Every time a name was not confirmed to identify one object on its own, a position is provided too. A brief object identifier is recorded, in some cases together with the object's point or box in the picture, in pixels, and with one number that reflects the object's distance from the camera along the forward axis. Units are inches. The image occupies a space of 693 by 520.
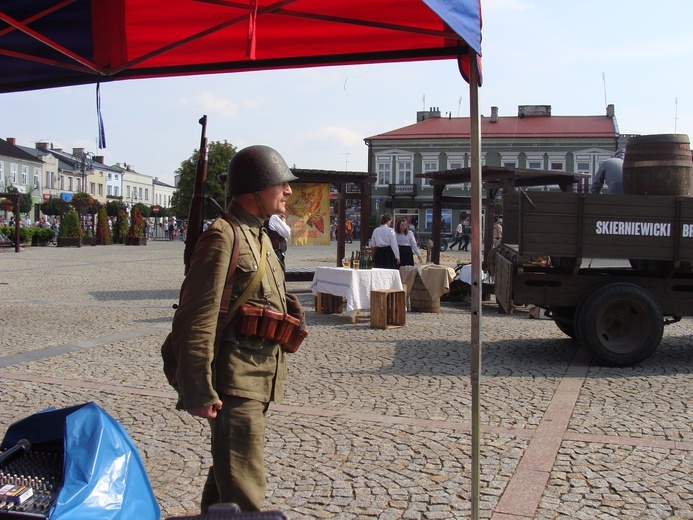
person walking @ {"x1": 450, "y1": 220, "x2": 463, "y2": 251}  1696.6
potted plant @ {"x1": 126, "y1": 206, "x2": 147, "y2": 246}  1587.1
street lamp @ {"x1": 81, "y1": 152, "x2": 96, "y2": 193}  3018.9
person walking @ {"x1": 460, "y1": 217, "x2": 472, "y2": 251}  1675.7
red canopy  151.1
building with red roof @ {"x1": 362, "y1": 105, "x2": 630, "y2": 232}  2384.4
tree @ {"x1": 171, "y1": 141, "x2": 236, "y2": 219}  1774.1
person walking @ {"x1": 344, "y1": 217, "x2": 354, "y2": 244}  2017.5
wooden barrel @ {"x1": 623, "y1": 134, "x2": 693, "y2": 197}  328.2
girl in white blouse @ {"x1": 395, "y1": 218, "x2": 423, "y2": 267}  590.6
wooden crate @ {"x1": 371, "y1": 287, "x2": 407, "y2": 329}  426.0
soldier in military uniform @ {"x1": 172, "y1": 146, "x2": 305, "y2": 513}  103.6
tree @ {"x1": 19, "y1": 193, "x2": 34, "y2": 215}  2274.1
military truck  314.8
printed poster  589.6
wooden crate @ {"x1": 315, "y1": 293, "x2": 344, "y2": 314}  487.5
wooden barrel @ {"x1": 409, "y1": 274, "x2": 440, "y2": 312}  512.1
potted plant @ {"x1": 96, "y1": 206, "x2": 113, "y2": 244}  1531.7
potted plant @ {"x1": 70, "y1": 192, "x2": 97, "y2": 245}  1518.2
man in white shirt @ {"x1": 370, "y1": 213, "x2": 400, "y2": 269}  555.2
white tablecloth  441.4
